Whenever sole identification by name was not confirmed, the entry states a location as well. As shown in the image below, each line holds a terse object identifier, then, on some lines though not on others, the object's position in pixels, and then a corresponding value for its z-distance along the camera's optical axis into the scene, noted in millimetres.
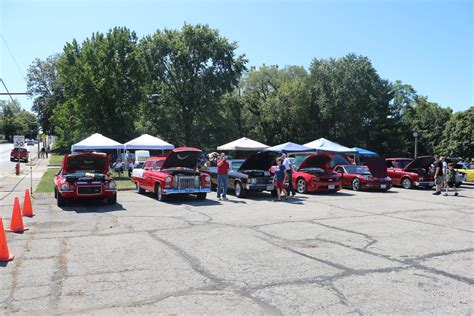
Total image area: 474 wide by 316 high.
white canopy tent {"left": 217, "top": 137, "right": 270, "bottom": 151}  26780
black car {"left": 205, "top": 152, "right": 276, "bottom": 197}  16625
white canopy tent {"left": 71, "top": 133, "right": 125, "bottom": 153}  24036
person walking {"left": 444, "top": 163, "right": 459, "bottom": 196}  20047
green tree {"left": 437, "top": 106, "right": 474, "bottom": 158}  36594
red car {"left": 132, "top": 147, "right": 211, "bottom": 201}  14773
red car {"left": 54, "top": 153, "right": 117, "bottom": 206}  13414
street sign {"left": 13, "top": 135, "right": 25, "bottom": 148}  21327
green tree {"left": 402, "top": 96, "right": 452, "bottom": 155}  55969
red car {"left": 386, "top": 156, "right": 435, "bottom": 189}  21750
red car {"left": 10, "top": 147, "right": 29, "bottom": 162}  47750
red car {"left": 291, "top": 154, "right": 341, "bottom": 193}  18609
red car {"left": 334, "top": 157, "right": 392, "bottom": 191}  20259
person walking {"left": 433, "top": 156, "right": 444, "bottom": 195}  18344
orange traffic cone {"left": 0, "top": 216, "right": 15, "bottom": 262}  6746
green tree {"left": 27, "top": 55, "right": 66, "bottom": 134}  80438
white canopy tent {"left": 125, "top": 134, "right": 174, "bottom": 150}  25172
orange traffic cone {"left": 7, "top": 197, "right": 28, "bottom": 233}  9414
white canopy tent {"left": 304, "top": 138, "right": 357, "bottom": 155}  29844
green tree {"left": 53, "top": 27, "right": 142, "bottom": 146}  45062
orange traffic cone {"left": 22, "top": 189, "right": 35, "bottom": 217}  11723
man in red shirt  16062
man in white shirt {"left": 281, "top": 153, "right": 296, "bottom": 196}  17234
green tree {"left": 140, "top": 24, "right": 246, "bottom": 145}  44125
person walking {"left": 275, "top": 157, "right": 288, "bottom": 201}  15867
